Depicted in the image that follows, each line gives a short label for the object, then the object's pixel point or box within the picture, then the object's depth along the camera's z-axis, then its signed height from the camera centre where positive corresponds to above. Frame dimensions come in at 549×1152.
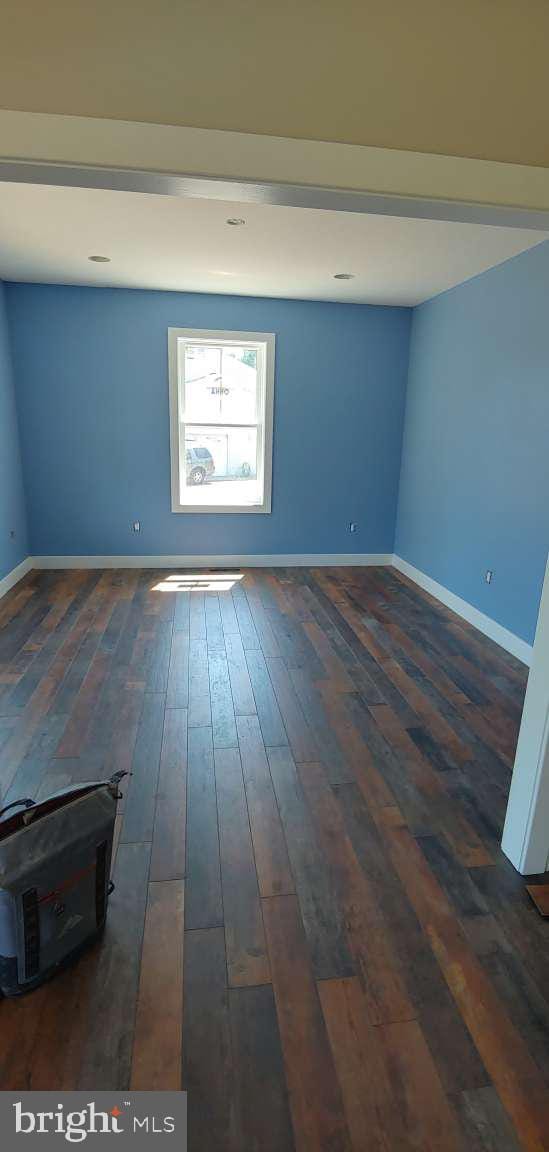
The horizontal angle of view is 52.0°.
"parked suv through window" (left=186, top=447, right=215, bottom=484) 5.48 -0.40
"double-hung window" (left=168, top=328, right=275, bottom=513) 5.20 +0.05
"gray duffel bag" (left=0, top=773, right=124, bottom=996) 1.39 -1.15
